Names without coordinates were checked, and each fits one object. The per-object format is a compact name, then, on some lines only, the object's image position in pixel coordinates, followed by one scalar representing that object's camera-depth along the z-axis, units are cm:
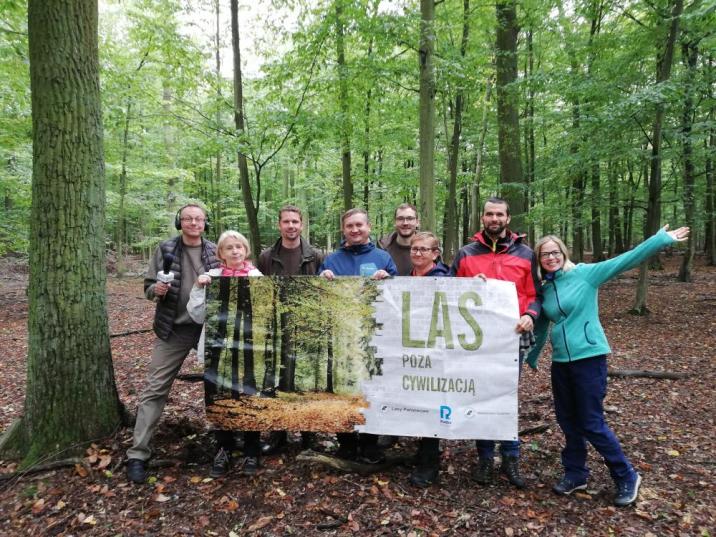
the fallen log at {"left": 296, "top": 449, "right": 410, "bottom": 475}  367
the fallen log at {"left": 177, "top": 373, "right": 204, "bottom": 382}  625
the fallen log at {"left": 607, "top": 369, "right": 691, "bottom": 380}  609
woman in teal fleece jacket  325
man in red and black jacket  354
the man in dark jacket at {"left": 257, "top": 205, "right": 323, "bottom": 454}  420
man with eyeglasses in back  470
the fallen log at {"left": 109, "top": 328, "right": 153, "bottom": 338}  910
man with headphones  367
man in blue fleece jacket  385
